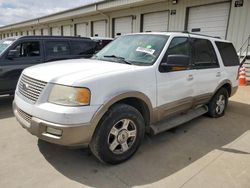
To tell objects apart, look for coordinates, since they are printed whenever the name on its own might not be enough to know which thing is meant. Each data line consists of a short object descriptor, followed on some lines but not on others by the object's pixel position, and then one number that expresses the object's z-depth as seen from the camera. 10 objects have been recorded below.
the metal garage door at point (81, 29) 18.84
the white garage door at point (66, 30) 21.06
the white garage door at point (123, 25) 14.27
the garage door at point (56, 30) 22.91
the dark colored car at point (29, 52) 5.17
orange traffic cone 8.69
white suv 2.43
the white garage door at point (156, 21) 12.15
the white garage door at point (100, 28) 16.55
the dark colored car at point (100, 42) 7.53
